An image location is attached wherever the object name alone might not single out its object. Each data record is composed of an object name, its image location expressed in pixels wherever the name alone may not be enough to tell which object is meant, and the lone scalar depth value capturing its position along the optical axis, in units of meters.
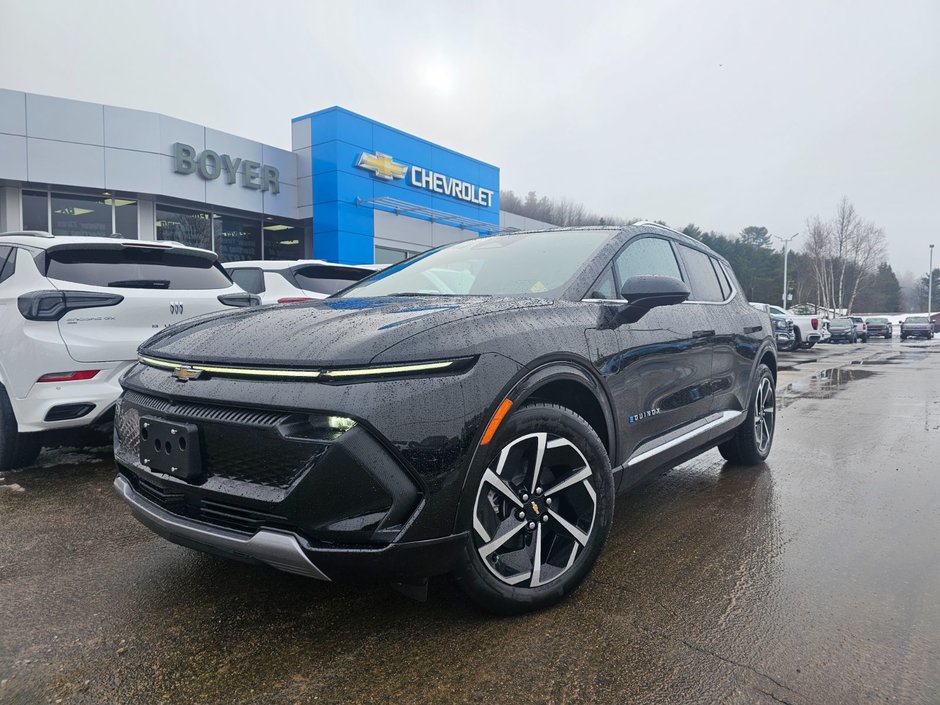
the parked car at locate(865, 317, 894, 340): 37.84
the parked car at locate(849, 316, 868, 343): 34.53
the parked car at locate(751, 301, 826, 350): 22.78
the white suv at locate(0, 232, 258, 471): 3.78
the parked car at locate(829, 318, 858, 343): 31.08
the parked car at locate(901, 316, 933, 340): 37.91
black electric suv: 1.92
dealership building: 14.80
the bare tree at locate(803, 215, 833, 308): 62.80
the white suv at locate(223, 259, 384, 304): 6.54
